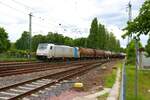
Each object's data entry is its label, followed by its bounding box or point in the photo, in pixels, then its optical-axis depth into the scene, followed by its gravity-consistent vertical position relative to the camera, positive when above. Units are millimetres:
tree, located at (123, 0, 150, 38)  15434 +2730
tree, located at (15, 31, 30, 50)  67422 +5183
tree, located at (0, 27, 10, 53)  42830 +3859
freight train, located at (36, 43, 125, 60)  23758 +389
